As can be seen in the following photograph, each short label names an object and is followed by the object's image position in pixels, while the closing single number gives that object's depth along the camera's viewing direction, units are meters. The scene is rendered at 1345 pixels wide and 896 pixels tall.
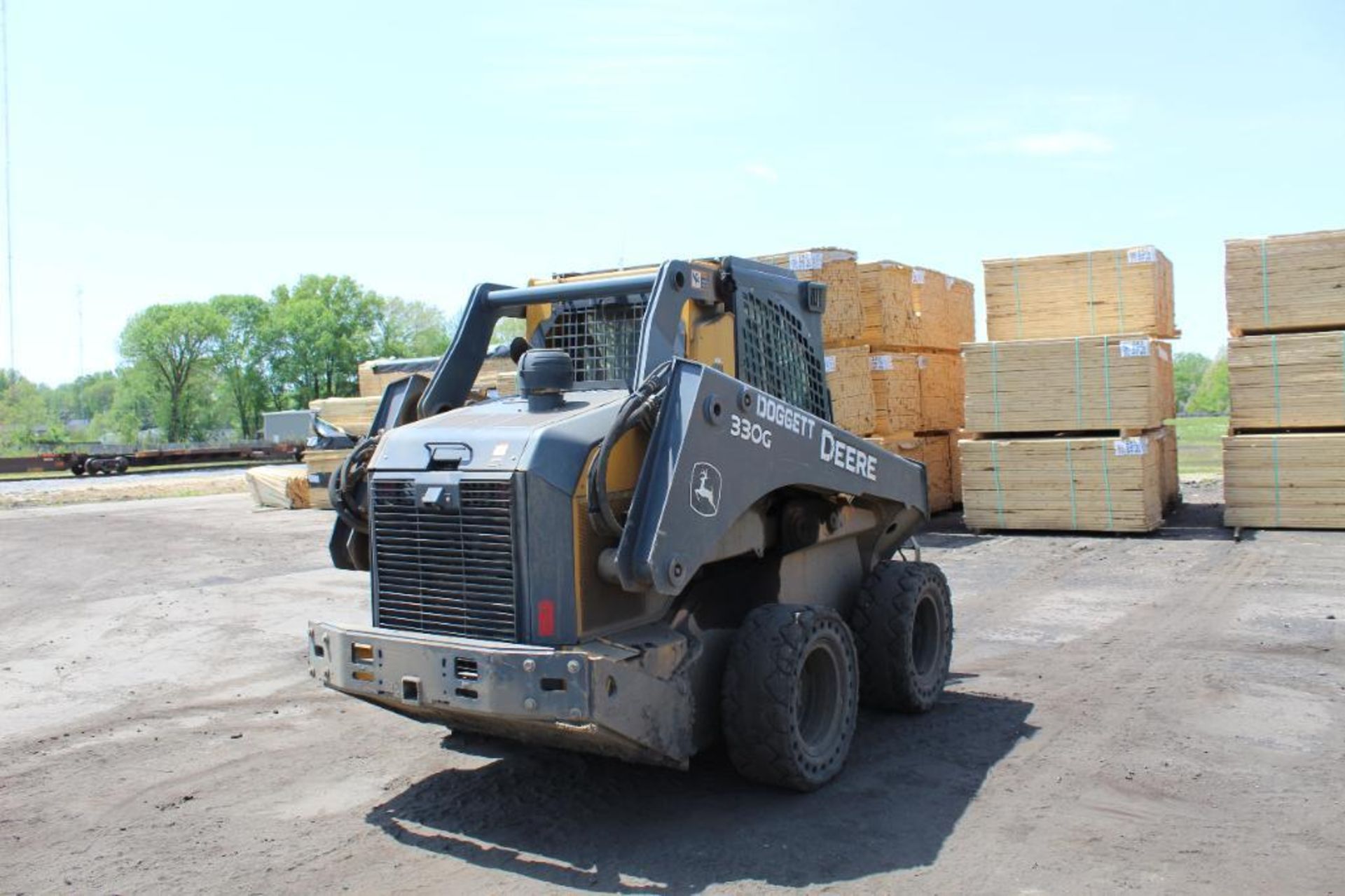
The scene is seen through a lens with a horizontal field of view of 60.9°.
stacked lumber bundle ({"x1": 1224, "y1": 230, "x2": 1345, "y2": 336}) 13.14
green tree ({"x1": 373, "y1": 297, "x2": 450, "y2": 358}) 84.19
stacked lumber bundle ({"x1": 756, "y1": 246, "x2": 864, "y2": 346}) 14.48
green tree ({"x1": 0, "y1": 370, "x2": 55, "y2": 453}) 77.56
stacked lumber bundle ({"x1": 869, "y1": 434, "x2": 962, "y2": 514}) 16.27
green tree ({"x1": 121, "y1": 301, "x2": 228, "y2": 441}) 79.31
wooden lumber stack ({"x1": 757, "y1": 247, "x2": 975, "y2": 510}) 14.74
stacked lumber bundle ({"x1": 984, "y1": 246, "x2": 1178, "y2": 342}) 14.00
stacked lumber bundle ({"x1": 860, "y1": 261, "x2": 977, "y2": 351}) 14.98
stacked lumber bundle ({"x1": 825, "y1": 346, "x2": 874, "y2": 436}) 14.80
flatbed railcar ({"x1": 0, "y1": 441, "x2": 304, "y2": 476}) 43.72
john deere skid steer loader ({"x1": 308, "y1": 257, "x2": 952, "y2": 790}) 4.60
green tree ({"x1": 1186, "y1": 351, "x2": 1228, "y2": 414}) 118.81
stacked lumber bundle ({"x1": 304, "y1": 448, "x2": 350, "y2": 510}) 21.44
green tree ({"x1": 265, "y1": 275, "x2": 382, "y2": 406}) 81.31
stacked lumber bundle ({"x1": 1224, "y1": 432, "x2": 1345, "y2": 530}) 13.12
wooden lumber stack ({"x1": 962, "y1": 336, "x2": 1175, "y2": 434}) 13.64
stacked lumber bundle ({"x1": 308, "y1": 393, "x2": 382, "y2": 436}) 22.97
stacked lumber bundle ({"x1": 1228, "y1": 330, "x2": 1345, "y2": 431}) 13.12
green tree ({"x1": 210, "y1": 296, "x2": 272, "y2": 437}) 81.94
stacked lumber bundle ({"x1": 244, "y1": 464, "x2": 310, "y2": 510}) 22.75
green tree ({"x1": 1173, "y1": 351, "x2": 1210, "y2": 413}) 137.12
